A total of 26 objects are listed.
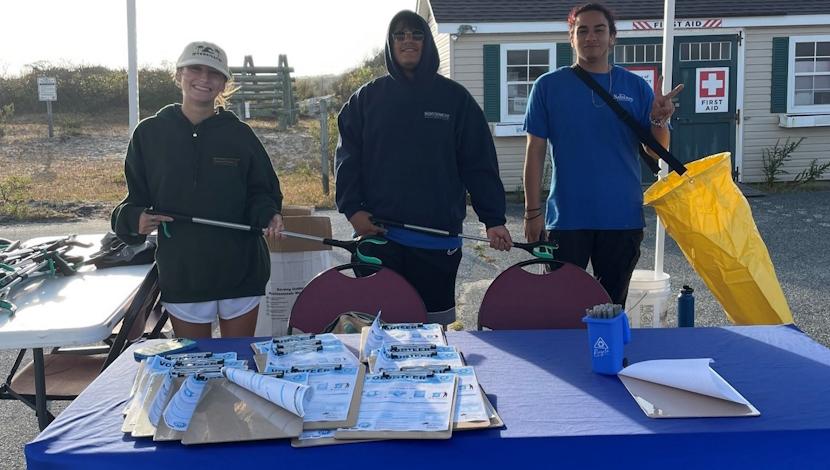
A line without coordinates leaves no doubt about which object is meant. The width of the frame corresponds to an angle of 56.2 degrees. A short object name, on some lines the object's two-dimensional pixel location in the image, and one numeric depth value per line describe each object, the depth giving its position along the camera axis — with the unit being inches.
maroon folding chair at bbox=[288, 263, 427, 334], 111.3
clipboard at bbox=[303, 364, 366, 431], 67.2
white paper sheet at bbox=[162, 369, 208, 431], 68.1
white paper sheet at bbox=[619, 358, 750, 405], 72.3
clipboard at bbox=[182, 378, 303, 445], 65.5
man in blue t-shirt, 127.8
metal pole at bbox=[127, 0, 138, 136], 155.6
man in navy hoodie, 123.3
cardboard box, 158.6
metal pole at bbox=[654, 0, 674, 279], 166.7
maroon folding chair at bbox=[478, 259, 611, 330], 112.0
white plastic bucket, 160.1
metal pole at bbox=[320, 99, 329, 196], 430.0
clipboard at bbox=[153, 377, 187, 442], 65.9
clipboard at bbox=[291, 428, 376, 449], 64.6
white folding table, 96.3
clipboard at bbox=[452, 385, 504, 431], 67.1
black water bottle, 133.6
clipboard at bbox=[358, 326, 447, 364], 85.8
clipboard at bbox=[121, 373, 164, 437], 69.3
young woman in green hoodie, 110.0
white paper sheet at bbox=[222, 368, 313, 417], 68.1
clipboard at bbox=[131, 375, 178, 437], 67.5
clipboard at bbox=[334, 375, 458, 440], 65.2
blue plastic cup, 79.8
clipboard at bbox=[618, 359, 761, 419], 70.1
